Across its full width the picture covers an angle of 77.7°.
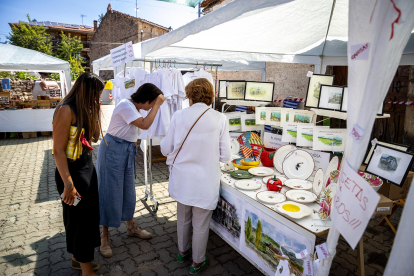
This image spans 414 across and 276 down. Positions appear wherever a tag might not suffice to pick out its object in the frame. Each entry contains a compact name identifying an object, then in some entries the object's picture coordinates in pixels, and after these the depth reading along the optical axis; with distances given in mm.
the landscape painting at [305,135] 2625
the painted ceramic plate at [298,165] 2572
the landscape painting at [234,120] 3354
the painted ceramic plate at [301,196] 2094
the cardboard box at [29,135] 8275
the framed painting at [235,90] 3441
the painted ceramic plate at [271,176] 2510
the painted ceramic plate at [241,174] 2586
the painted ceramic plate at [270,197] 2080
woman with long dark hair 1841
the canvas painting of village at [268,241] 1821
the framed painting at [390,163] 1839
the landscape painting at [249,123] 3357
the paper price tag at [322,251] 1317
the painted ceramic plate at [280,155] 2788
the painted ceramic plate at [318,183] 2182
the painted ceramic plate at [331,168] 2137
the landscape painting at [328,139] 2445
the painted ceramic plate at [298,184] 2342
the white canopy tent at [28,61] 7648
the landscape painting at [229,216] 2365
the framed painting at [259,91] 3359
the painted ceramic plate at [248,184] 2307
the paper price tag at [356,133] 1091
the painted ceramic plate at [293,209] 1847
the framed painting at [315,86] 2627
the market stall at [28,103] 7745
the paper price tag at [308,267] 1469
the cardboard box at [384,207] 1753
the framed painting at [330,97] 2363
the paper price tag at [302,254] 1556
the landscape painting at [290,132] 2773
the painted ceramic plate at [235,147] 3299
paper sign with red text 996
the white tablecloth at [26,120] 7934
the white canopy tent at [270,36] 2180
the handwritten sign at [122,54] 2840
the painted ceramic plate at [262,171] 2686
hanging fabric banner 950
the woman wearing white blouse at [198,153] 2064
